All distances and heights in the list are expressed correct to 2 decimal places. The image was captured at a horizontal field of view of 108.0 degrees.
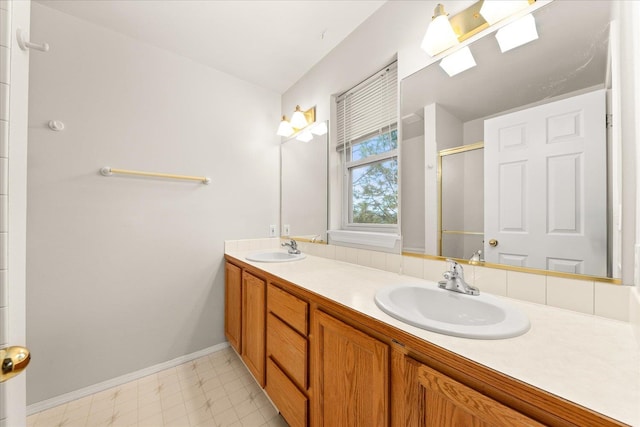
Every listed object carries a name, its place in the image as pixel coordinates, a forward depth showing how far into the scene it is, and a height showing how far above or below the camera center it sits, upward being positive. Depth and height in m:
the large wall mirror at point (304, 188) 1.94 +0.24
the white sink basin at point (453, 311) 0.62 -0.33
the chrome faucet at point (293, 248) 1.99 -0.30
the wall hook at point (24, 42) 0.53 +0.41
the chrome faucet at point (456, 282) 0.92 -0.28
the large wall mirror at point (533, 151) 0.77 +0.24
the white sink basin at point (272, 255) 1.96 -0.36
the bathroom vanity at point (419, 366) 0.44 -0.38
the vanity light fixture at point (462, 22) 0.97 +0.87
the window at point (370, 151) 1.45 +0.44
